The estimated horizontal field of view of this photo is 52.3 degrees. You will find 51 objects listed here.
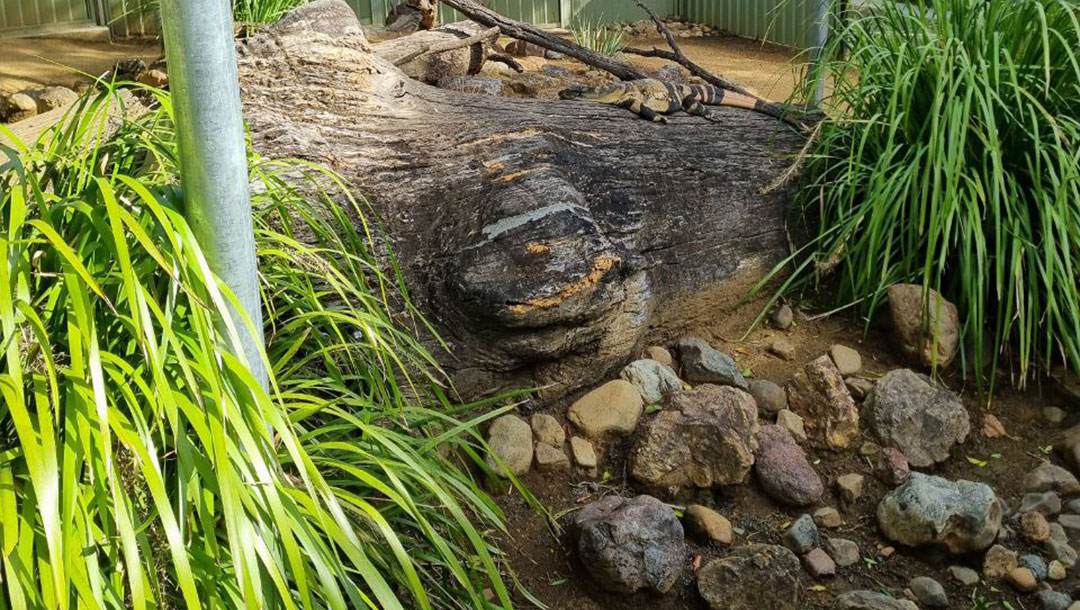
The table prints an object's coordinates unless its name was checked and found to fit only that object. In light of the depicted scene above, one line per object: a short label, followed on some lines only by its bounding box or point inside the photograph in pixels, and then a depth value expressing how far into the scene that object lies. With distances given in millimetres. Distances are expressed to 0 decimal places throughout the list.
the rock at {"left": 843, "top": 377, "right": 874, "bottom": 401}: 3287
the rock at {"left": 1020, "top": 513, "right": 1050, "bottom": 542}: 2848
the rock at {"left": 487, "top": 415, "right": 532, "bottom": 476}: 2914
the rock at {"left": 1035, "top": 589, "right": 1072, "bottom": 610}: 2633
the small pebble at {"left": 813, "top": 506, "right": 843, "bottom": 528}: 2904
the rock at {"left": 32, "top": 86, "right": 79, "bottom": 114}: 6664
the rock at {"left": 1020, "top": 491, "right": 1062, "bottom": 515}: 2963
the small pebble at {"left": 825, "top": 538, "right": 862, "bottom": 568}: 2781
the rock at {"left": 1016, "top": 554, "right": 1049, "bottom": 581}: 2752
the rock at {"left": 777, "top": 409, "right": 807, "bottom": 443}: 3166
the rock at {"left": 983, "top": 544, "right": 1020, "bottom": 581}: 2752
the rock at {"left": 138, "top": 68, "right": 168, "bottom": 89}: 6137
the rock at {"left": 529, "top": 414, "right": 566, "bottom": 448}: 3018
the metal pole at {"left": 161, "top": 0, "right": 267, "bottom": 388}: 1563
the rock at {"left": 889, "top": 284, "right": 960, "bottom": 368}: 3312
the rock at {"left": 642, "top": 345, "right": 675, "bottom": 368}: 3385
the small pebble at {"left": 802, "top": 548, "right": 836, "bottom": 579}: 2732
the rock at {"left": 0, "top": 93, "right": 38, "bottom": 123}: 6570
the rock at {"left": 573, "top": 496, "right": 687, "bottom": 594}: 2547
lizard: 3994
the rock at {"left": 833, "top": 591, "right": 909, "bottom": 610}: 2533
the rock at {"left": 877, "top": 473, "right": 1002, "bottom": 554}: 2775
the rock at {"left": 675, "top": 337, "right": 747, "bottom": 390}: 3287
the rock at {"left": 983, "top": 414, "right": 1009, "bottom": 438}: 3219
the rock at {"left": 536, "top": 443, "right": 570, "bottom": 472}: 2951
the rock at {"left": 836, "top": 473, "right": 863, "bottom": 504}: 2982
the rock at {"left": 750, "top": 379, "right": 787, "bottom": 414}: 3236
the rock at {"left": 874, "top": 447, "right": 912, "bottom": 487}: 3027
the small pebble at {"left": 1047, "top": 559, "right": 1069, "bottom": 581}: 2744
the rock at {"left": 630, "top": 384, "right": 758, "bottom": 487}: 2902
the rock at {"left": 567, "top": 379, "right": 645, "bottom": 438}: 3055
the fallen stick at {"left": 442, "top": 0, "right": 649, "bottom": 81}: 5000
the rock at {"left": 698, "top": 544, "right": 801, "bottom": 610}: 2547
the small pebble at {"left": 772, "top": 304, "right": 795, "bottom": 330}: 3576
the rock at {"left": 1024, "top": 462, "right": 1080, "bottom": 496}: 3031
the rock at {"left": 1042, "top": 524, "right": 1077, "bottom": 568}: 2793
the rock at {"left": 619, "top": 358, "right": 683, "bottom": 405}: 3170
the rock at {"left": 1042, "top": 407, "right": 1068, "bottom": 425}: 3264
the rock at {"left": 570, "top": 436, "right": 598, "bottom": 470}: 2980
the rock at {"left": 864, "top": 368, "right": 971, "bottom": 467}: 3109
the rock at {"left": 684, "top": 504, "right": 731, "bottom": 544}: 2781
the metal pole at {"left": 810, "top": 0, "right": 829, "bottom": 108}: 3715
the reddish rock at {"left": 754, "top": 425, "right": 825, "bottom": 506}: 2928
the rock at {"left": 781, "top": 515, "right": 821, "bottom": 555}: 2795
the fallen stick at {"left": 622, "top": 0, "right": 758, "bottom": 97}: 5196
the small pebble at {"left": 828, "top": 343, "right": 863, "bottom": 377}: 3395
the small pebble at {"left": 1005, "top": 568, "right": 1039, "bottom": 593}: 2705
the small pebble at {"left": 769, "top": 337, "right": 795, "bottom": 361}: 3428
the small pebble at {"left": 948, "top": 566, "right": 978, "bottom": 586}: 2740
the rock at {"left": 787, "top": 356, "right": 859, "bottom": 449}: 3156
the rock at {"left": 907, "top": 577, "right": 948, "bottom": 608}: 2648
